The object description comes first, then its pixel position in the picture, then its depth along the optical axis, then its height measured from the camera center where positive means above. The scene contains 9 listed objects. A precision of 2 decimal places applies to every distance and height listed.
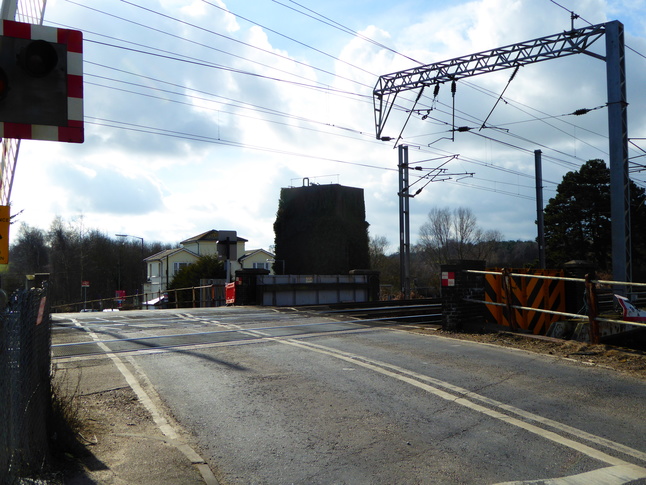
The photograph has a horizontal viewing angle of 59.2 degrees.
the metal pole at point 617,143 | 16.53 +3.68
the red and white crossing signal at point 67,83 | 4.00 +1.41
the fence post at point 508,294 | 11.62 -0.51
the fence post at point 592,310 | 9.84 -0.73
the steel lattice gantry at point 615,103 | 16.55 +4.90
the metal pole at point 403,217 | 31.38 +2.99
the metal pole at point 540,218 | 32.69 +2.94
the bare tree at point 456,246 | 71.75 +3.14
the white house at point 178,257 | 73.00 +2.10
